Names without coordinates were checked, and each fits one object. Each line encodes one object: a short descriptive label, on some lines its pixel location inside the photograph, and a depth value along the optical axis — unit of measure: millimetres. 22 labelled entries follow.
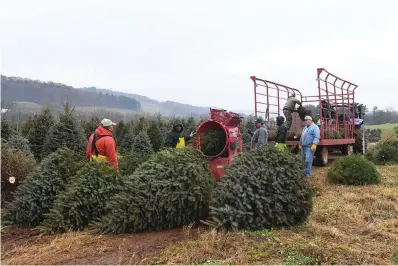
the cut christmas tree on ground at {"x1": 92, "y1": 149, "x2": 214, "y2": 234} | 5137
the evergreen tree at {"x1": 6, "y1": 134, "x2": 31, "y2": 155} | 10008
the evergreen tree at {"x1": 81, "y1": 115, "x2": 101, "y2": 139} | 18244
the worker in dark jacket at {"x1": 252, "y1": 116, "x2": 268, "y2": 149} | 9570
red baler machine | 7684
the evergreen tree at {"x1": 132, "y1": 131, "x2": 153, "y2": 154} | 15242
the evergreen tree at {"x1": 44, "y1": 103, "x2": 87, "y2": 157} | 11172
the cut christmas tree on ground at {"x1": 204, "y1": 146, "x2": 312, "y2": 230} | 4902
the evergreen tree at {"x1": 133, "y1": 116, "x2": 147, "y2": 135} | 20328
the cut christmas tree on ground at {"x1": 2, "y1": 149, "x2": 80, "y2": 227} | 5926
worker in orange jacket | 6598
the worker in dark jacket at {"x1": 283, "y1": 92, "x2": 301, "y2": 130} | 12516
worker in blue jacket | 9953
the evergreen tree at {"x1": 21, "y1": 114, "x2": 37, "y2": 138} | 14994
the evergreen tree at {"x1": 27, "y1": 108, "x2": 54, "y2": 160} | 12867
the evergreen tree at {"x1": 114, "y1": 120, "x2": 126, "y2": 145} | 23042
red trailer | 12359
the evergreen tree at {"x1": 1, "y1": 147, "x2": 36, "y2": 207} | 7324
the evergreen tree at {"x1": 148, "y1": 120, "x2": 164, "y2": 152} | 19191
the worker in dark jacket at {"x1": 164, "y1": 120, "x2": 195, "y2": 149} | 8547
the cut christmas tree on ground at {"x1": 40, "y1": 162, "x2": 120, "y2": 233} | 5480
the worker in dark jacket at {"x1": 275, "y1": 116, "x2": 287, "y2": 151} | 10266
